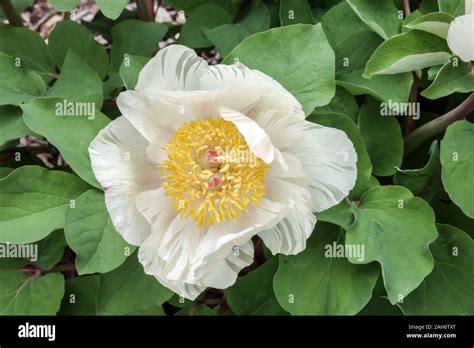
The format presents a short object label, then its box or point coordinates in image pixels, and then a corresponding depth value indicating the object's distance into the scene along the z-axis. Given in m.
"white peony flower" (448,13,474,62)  0.54
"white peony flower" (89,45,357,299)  0.54
